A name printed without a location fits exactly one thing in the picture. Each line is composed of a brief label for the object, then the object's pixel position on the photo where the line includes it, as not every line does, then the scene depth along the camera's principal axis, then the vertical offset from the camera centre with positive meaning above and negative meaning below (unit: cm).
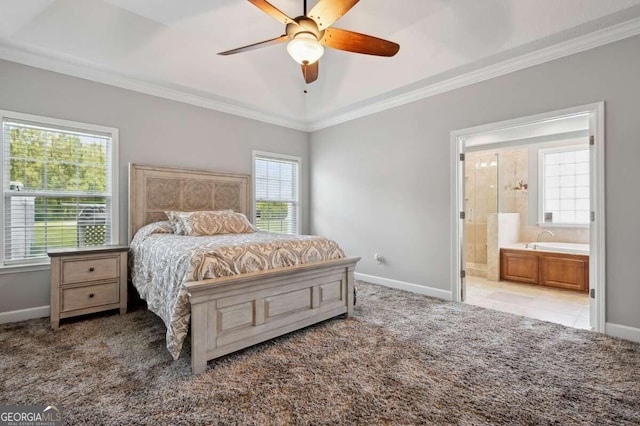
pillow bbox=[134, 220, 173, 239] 335 -20
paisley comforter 206 -39
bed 205 -59
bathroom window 509 +46
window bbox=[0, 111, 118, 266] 303 +27
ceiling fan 197 +128
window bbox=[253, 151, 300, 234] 497 +34
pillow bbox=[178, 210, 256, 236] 334 -14
